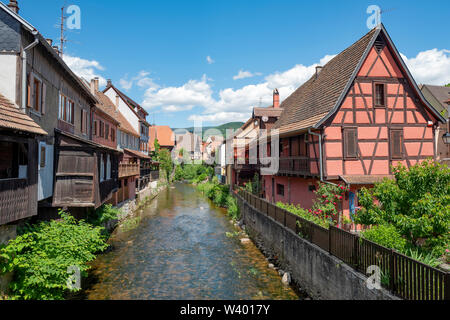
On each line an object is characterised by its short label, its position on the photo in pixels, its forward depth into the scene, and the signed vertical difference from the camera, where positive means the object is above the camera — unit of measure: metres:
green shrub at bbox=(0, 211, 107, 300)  8.37 -2.76
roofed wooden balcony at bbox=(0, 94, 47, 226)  8.05 +0.08
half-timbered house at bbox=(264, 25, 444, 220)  16.38 +2.49
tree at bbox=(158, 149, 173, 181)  57.30 +1.19
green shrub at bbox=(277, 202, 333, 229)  14.02 -2.47
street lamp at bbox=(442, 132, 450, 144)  13.02 +1.33
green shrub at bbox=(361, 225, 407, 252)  8.59 -2.02
